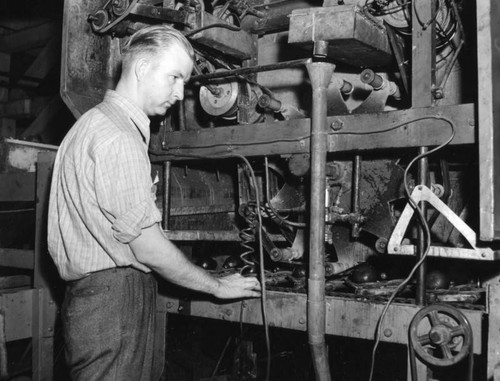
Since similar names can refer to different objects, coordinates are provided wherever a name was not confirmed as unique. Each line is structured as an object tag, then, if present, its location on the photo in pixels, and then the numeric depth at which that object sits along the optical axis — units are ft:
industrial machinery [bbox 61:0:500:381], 7.03
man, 6.42
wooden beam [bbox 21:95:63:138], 19.08
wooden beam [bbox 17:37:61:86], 20.47
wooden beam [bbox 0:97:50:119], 20.68
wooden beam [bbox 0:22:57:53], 21.42
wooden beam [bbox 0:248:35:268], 11.69
